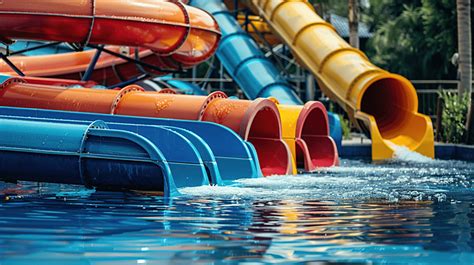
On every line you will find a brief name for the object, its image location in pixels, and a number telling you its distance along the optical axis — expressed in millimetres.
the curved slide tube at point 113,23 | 12898
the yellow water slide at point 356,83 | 17764
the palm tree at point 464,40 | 20203
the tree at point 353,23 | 26109
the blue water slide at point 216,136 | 11156
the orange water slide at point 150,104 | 11984
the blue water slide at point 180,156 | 9758
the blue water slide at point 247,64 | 20078
